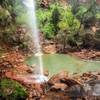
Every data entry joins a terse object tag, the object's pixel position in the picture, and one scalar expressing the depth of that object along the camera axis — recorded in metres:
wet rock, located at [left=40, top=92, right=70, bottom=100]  3.24
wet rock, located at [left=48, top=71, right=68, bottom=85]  3.65
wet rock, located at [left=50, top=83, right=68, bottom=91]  3.40
